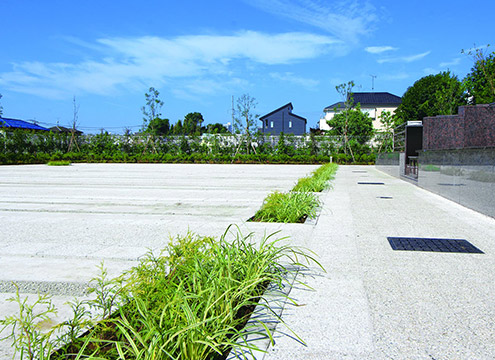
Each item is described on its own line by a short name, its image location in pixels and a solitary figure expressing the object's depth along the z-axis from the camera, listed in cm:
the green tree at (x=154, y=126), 3431
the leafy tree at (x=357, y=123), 4174
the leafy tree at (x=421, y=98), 4206
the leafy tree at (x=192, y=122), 9209
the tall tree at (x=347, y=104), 2966
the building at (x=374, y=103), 6606
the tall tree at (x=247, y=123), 3288
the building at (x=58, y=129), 4762
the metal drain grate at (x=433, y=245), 448
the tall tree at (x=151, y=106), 3484
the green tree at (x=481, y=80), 1828
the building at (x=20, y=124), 3944
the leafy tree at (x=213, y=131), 3355
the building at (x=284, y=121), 6662
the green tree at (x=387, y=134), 2802
